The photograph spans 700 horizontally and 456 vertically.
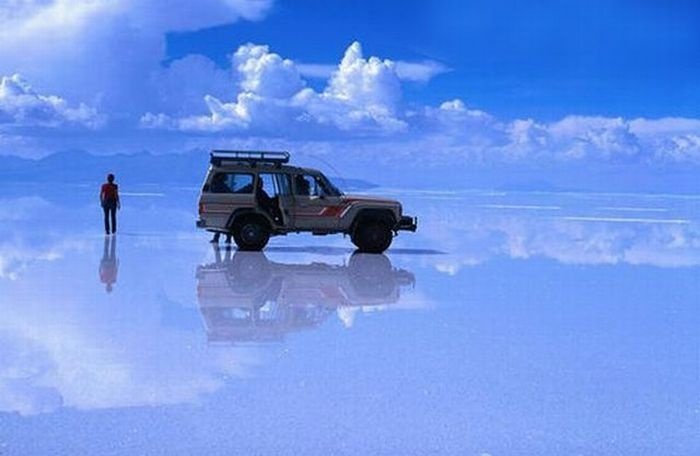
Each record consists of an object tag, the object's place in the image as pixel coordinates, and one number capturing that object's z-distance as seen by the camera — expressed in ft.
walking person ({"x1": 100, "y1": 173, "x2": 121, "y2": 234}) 92.43
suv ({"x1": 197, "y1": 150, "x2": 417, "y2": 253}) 75.56
